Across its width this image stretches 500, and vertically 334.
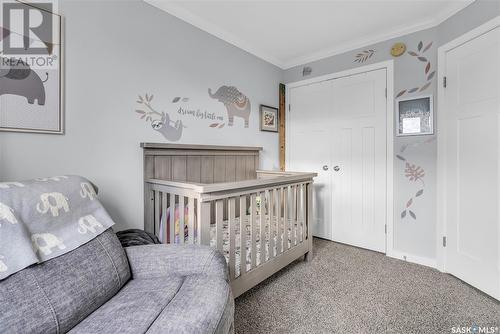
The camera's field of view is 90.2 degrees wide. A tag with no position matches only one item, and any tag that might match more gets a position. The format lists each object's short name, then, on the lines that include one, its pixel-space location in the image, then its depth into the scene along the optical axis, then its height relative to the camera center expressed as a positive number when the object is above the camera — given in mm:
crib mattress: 1758 -589
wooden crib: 1508 -300
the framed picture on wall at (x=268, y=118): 2943 +572
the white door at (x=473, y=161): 1778 +40
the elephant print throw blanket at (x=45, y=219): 882 -231
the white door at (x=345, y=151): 2592 +162
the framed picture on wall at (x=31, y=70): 1277 +511
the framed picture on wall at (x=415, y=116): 2254 +461
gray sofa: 819 -506
